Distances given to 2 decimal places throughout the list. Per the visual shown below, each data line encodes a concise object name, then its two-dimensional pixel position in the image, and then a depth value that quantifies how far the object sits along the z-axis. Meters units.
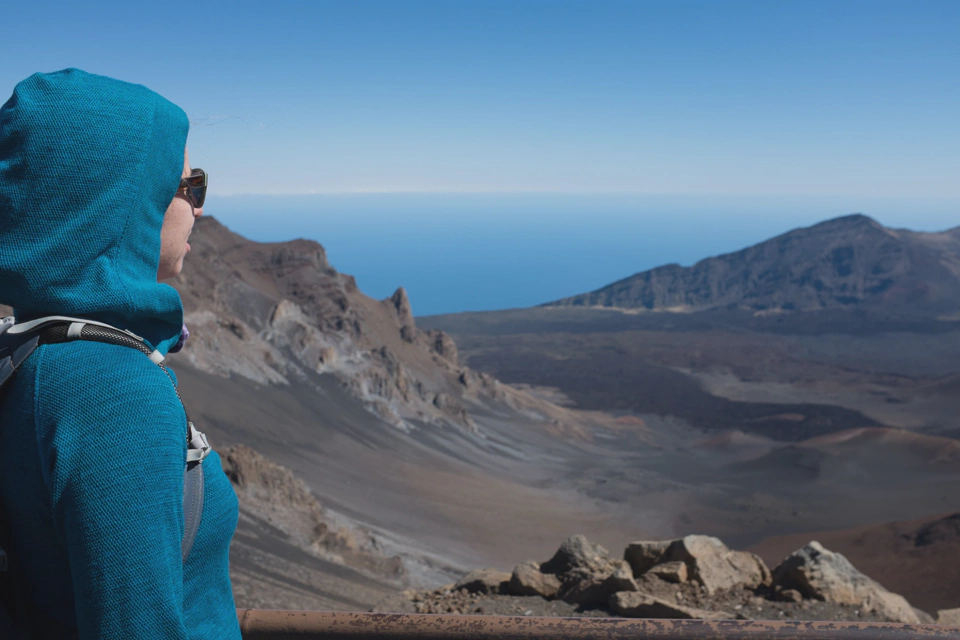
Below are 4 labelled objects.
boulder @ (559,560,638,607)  6.75
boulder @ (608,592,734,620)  5.93
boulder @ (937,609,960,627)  7.00
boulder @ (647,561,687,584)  7.51
